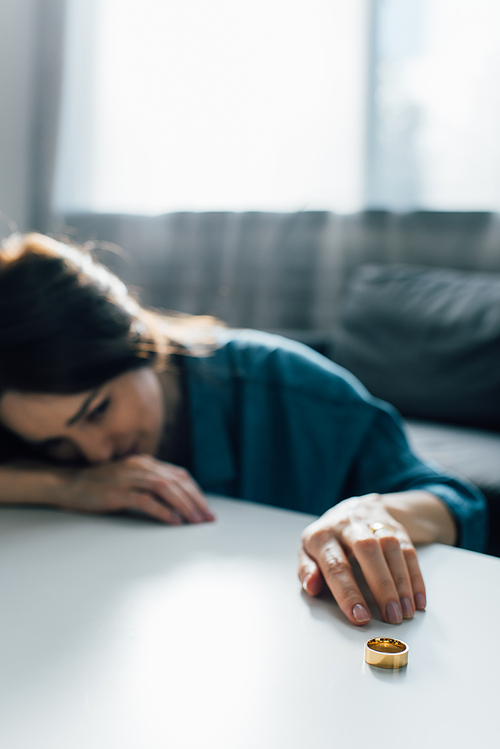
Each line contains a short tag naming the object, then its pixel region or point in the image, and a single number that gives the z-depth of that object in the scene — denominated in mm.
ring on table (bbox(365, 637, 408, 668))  412
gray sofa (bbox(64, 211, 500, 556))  1621
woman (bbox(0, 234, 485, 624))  757
